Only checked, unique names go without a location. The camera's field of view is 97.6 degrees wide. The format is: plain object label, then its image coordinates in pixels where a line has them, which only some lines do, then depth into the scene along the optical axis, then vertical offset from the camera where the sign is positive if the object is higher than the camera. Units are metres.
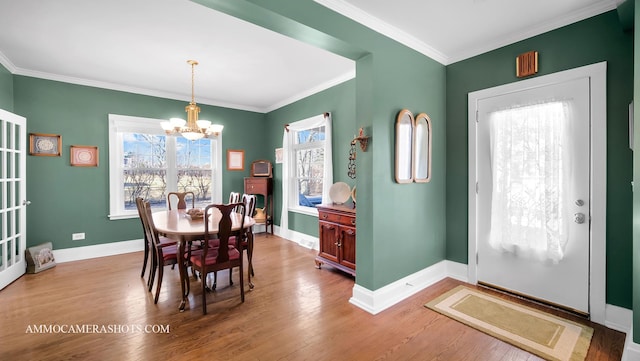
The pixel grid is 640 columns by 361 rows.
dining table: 2.70 -0.51
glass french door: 3.27 -0.23
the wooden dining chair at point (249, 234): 3.19 -0.65
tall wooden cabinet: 5.71 -0.20
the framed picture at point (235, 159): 5.78 +0.39
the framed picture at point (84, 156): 4.27 +0.35
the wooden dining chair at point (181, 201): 4.42 -0.37
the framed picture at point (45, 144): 3.99 +0.49
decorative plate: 3.87 -0.20
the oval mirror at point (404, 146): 2.84 +0.34
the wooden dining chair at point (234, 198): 4.36 -0.31
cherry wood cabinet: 3.36 -0.75
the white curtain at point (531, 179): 2.62 -0.01
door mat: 2.09 -1.25
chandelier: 3.65 +0.70
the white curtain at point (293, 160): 4.49 +0.36
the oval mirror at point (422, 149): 3.04 +0.33
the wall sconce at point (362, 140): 2.69 +0.37
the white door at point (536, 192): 2.53 -0.14
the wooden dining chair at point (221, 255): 2.62 -0.78
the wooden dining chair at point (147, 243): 3.10 -0.77
